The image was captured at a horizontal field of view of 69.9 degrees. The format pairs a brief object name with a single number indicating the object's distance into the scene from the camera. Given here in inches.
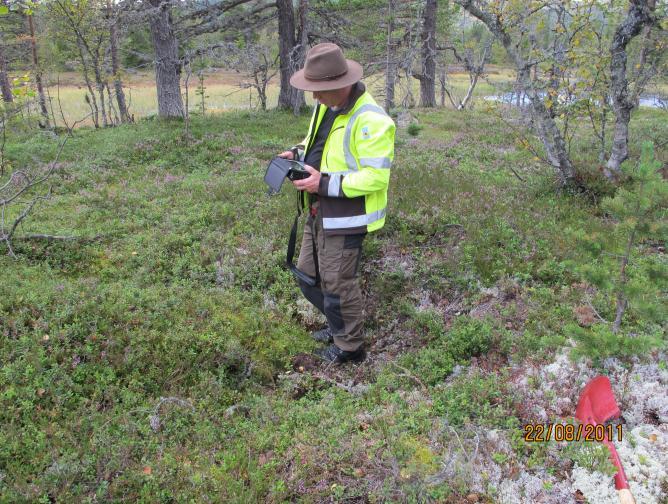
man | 163.5
